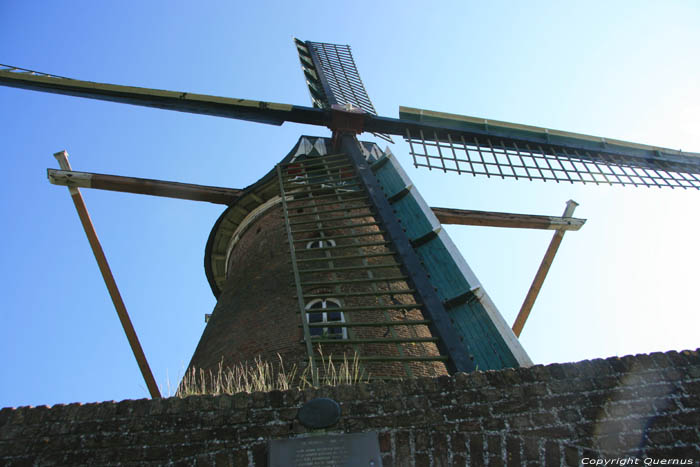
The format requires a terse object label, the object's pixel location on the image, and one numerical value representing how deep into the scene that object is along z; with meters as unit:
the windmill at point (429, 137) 7.75
